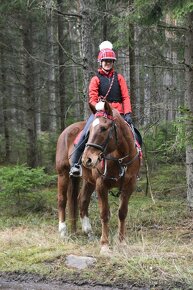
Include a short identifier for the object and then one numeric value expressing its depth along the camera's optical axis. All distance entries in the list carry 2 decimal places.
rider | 7.62
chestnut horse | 6.54
